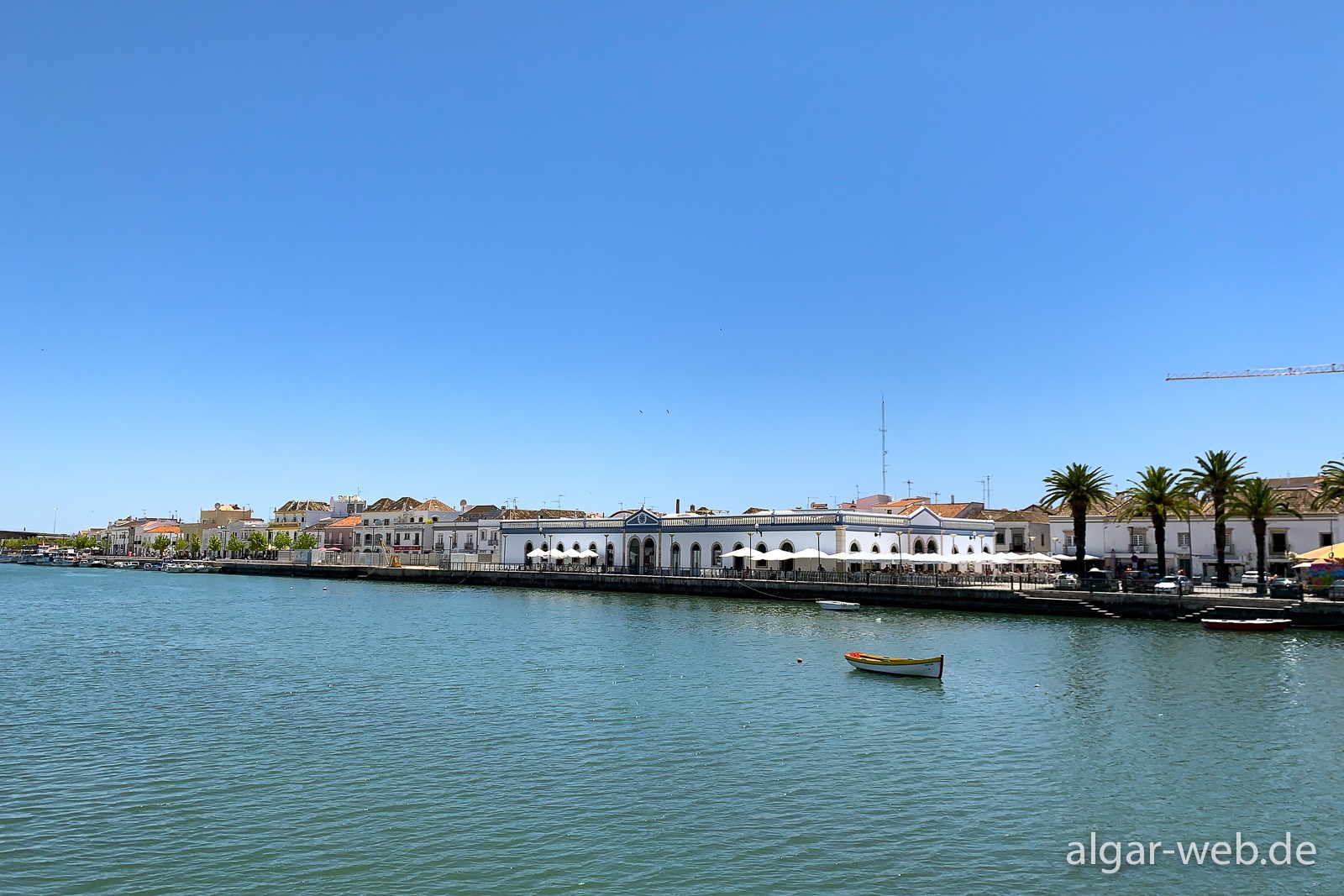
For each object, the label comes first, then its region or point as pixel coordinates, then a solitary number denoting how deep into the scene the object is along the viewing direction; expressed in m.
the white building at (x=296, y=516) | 153.25
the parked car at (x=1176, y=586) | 54.16
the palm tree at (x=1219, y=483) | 59.12
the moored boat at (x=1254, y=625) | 45.62
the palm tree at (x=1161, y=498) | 61.50
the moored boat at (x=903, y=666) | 31.88
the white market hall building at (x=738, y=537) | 74.12
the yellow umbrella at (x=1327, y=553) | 50.41
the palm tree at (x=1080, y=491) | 65.00
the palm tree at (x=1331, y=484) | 52.78
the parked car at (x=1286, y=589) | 50.06
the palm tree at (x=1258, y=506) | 56.94
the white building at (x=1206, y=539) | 67.81
